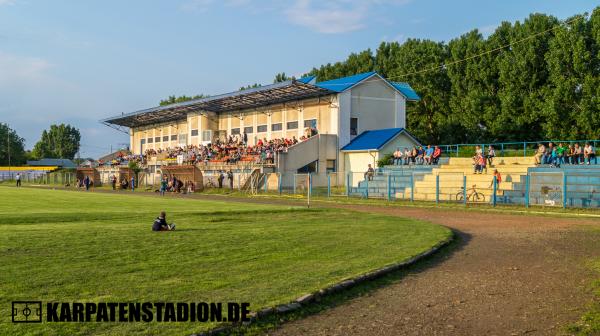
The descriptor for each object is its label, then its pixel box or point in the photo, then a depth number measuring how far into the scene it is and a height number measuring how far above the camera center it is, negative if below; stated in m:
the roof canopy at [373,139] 49.18 +3.66
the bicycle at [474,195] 31.97 -0.91
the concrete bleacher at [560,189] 27.83 -0.48
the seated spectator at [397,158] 43.66 +1.67
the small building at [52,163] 138.82 +4.25
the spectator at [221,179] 52.66 +0.02
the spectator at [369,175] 41.06 +0.32
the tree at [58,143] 160.38 +10.48
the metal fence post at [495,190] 30.49 -0.58
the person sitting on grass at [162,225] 15.62 -1.31
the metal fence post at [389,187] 36.75 -0.52
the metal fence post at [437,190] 33.22 -0.63
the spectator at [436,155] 40.41 +1.75
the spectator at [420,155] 41.78 +1.82
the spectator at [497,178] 30.97 +0.07
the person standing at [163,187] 48.66 -0.75
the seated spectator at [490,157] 36.83 +1.52
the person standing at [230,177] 51.55 +0.20
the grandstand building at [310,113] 51.91 +6.87
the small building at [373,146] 49.03 +3.02
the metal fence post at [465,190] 30.97 -0.59
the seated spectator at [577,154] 32.89 +1.49
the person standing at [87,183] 58.17 -0.41
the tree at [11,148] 135.62 +7.89
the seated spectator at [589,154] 32.34 +1.46
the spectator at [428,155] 40.62 +1.74
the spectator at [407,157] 42.71 +1.71
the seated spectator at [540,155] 34.00 +1.48
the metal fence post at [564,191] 27.70 -0.58
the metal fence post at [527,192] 29.43 -0.69
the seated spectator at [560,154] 33.41 +1.51
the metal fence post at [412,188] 35.44 -0.56
